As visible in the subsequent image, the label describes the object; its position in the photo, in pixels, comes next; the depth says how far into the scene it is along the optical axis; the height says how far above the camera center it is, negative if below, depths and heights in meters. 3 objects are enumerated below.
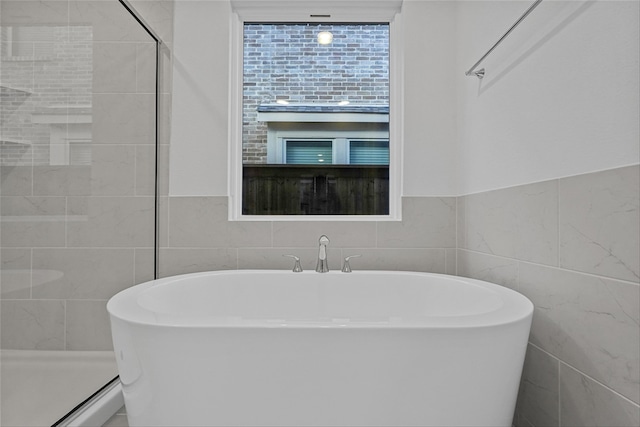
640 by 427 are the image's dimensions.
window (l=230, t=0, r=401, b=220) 2.18 +0.53
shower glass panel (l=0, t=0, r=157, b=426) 1.32 +0.07
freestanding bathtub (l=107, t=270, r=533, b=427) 0.92 -0.39
